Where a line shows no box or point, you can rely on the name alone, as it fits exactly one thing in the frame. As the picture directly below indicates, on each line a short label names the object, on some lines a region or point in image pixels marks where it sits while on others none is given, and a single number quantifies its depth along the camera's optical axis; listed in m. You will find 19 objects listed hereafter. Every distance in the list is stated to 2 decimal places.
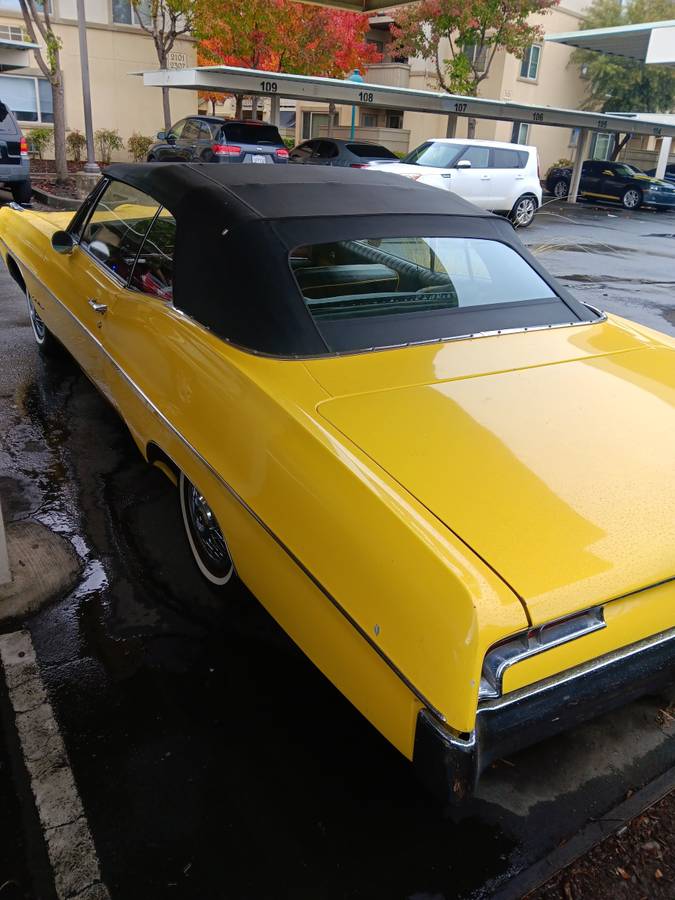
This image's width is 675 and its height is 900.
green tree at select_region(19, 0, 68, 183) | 13.41
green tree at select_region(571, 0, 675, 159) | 28.94
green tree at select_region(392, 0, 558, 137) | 21.81
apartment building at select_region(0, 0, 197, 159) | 21.05
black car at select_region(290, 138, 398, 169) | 15.55
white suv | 14.50
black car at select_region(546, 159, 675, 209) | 22.11
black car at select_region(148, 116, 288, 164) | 15.37
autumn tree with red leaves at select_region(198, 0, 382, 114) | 20.50
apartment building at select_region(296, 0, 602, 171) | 28.09
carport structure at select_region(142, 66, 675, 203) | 15.81
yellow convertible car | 1.69
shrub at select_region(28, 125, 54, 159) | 20.23
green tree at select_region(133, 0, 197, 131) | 18.22
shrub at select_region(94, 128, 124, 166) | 21.75
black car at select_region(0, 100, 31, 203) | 11.83
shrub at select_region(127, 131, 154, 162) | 22.00
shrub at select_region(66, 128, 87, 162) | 20.81
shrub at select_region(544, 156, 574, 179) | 28.37
